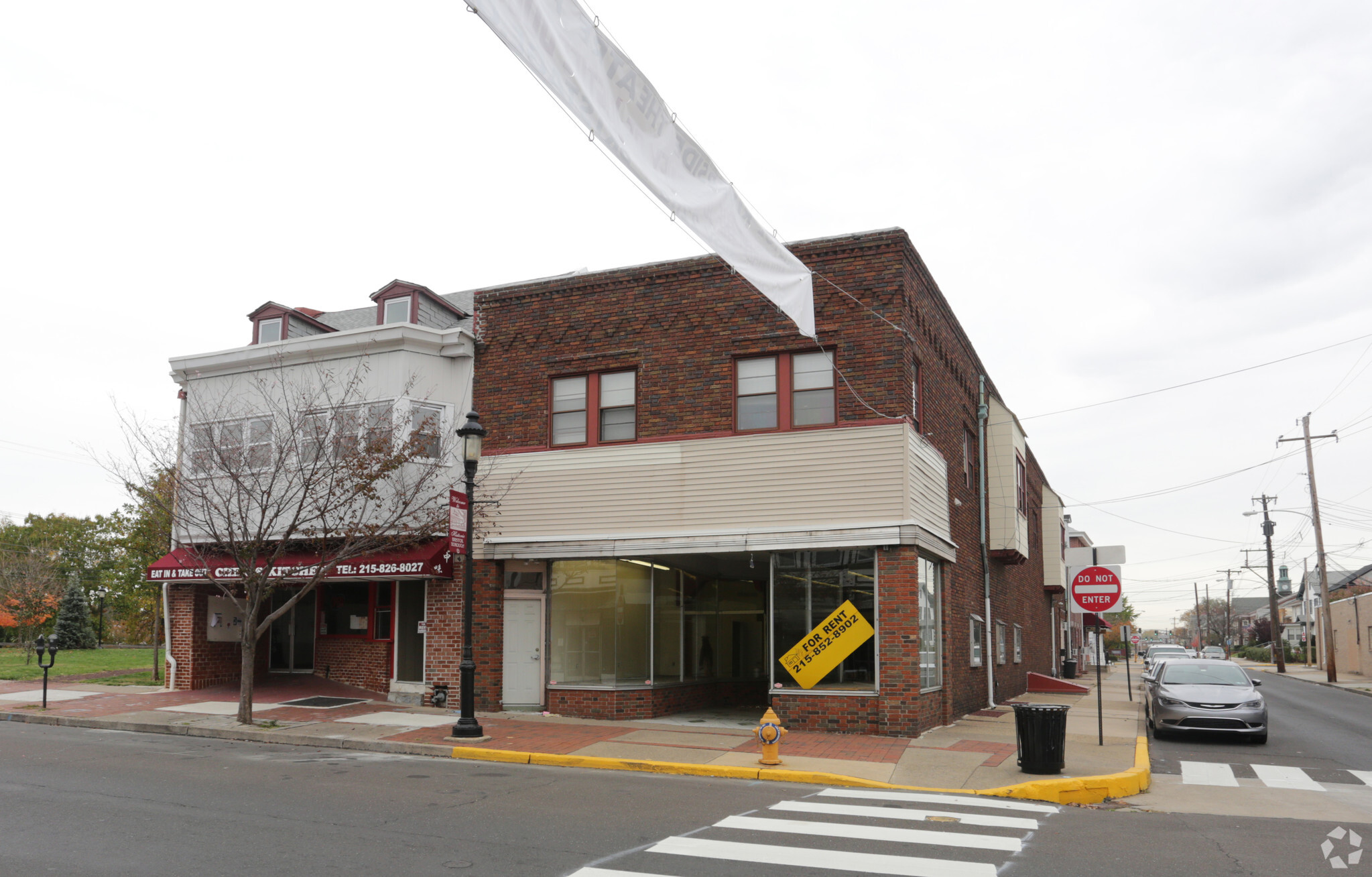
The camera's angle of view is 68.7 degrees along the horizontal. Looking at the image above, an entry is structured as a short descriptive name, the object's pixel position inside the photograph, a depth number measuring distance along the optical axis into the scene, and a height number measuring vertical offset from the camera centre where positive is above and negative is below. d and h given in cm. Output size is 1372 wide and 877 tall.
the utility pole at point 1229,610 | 10000 -382
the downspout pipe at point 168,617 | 2034 -79
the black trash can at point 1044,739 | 1169 -191
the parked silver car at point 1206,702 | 1678 -219
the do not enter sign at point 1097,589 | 1420 -22
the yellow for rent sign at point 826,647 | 1473 -106
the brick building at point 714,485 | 1562 +149
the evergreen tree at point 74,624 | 4269 -194
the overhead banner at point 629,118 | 709 +378
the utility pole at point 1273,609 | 5255 -211
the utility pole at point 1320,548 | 4034 +98
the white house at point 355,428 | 1841 +274
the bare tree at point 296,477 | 1627 +173
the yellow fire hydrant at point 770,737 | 1212 -194
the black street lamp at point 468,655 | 1425 -112
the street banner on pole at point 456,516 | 1470 +88
